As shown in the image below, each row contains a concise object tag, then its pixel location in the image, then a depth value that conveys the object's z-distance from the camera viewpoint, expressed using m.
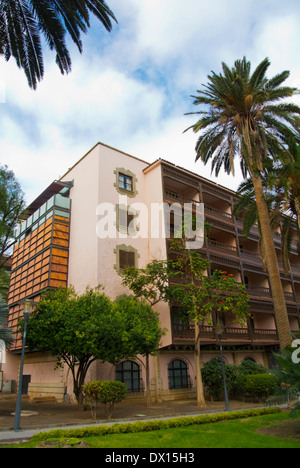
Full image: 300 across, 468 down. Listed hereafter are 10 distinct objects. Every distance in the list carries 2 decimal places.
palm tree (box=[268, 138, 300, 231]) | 19.52
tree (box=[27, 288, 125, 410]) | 16.21
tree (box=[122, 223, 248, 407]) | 20.19
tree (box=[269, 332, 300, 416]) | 9.68
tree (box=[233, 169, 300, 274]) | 22.02
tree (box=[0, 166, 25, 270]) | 23.56
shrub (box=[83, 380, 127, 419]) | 13.98
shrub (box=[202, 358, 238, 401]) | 21.55
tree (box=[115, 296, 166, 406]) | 17.59
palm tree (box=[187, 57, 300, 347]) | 20.02
